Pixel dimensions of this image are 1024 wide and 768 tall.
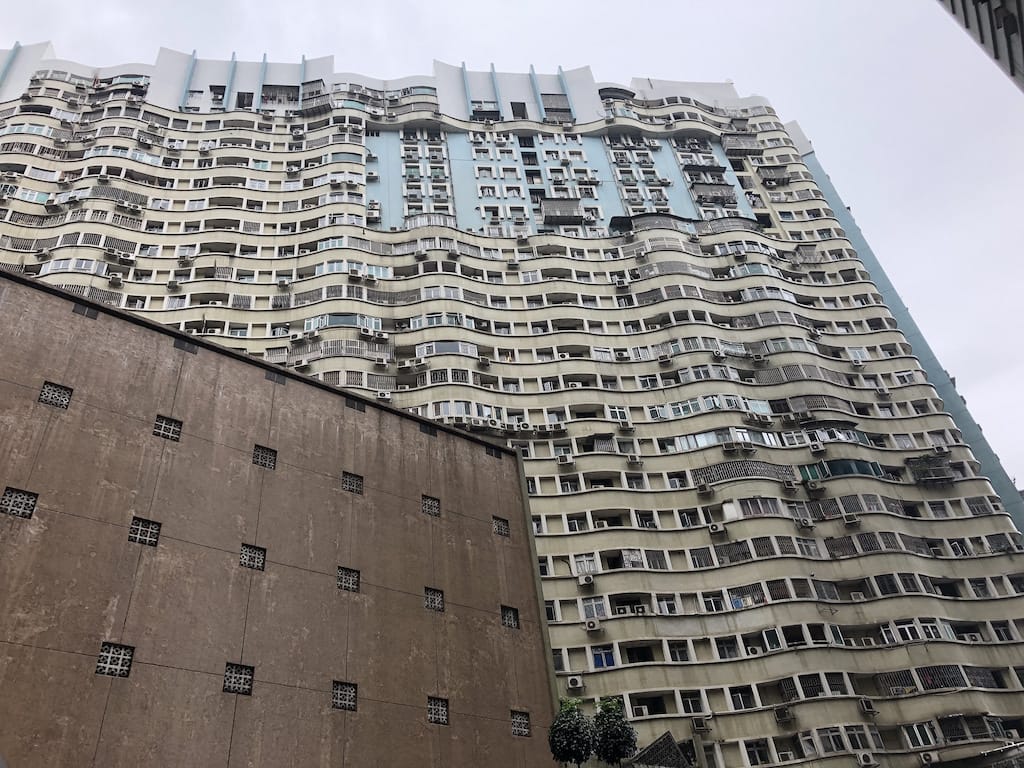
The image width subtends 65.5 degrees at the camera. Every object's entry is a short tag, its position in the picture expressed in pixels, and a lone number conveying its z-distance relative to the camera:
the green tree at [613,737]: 21.53
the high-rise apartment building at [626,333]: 33.69
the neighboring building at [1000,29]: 17.98
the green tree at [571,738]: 21.03
